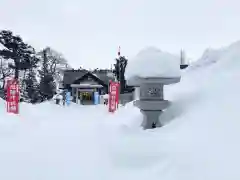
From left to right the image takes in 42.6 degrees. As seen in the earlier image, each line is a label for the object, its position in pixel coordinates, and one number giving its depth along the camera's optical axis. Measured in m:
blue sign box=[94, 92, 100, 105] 28.78
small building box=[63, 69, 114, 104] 32.88
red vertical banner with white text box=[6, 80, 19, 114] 12.34
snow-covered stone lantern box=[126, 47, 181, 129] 5.89
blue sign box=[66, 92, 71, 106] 23.55
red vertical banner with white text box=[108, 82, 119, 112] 15.62
